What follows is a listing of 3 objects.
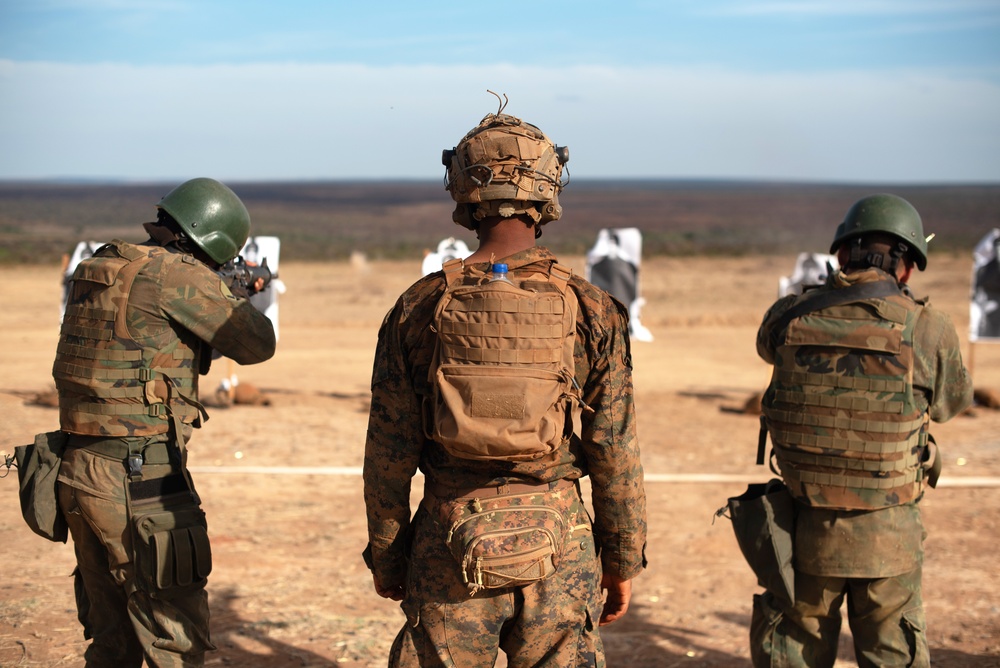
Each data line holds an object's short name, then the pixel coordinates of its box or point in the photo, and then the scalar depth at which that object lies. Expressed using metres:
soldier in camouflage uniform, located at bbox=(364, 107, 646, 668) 3.01
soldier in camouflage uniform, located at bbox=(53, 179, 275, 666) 3.99
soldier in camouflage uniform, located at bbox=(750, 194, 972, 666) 3.97
